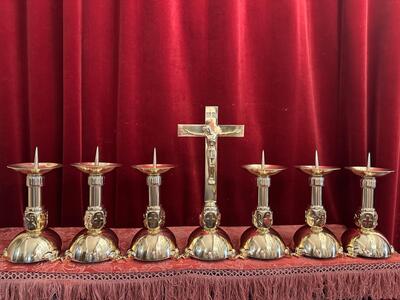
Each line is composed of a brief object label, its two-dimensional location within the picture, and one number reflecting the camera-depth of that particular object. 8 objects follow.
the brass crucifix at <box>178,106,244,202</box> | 1.07
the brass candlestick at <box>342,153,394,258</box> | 0.99
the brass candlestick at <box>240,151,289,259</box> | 0.98
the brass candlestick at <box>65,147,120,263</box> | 0.94
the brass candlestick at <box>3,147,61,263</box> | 0.92
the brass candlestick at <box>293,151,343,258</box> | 0.99
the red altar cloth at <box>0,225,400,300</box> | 0.87
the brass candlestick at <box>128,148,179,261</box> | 0.96
